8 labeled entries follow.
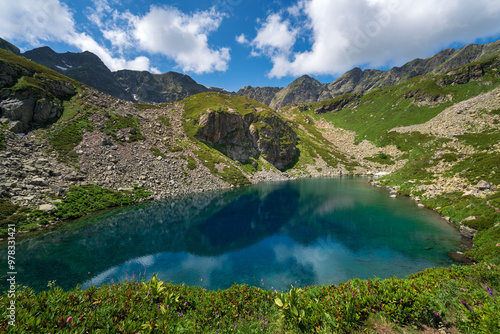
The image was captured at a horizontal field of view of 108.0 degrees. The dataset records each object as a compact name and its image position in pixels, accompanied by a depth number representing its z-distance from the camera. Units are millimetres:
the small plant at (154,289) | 6297
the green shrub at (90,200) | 29309
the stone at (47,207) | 27045
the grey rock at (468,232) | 21016
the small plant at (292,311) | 5844
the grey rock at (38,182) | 29850
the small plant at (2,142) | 32528
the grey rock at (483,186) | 29219
